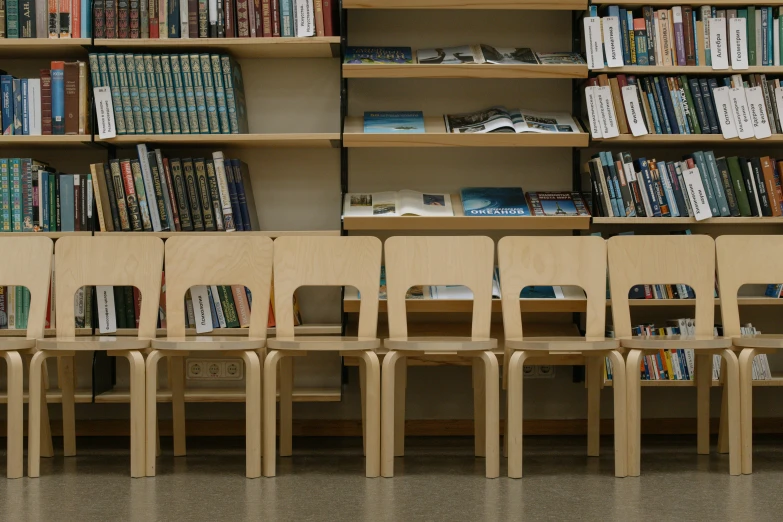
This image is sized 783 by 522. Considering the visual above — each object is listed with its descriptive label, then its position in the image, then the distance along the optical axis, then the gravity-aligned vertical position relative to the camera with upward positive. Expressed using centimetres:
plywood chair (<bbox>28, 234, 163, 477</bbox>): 302 -5
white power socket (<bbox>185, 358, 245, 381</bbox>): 360 -49
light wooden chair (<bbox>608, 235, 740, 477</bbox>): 299 -6
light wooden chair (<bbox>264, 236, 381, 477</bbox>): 297 -6
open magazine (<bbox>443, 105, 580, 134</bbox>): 338 +52
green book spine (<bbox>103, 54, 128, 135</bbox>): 335 +66
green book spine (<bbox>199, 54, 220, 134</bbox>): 336 +62
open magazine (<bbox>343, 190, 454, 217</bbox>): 337 +19
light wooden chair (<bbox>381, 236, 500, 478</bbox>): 293 -6
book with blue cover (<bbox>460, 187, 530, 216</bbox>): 342 +21
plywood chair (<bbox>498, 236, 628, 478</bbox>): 296 -6
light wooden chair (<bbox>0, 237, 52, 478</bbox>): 299 -6
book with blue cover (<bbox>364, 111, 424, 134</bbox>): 341 +52
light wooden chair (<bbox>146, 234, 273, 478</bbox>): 301 -5
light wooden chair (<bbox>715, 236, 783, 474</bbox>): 303 -5
